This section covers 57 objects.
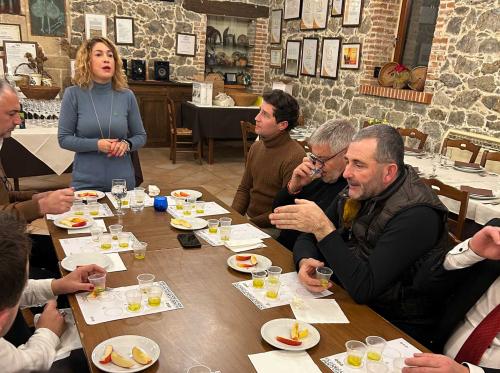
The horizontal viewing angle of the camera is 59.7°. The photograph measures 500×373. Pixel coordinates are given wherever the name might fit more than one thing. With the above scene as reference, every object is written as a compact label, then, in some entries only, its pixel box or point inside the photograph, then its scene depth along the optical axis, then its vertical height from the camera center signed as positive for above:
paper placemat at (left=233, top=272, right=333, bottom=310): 1.57 -0.84
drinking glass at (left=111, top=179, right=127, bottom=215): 2.27 -0.70
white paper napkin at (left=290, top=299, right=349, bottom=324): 1.48 -0.83
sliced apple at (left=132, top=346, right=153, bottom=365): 1.20 -0.81
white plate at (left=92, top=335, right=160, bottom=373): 1.19 -0.82
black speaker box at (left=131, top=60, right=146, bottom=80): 7.50 -0.27
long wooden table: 1.28 -0.83
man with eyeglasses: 2.34 -0.57
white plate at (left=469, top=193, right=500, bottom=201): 3.07 -0.83
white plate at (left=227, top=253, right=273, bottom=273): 1.78 -0.83
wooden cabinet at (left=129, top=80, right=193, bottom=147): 7.44 -0.81
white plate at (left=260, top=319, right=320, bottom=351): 1.31 -0.82
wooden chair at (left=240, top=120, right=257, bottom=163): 5.51 -0.85
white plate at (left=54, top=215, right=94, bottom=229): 2.10 -0.82
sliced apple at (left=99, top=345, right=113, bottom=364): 1.20 -0.82
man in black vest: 1.60 -0.63
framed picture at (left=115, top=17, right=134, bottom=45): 7.47 +0.35
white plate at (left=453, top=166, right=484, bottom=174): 3.89 -0.82
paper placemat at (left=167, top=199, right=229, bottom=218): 2.41 -0.84
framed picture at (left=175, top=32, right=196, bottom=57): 7.95 +0.20
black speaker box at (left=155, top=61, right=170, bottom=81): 7.67 -0.27
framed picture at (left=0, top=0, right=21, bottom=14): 6.62 +0.56
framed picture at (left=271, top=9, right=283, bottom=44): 8.06 +0.65
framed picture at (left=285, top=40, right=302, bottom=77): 7.59 +0.09
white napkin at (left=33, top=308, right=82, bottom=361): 1.45 -0.95
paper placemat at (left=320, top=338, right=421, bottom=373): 1.25 -0.83
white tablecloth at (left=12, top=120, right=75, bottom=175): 4.35 -0.96
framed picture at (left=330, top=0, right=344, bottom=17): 6.47 +0.83
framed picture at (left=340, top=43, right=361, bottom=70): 6.24 +0.14
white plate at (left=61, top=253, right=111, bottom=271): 1.72 -0.82
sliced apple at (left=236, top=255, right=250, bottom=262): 1.86 -0.82
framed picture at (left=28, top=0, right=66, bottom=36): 6.89 +0.45
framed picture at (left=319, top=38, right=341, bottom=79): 6.66 +0.10
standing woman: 2.76 -0.43
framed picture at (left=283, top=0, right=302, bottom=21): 7.45 +0.89
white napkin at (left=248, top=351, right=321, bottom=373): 1.23 -0.83
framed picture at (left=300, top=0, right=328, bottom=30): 6.84 +0.76
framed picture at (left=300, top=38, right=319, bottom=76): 7.13 +0.12
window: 5.55 +0.49
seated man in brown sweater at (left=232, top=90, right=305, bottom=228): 2.82 -0.58
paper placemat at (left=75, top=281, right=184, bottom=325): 1.43 -0.84
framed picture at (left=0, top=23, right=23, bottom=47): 6.72 +0.19
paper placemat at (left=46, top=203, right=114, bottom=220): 2.23 -0.84
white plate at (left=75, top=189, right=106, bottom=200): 2.59 -0.83
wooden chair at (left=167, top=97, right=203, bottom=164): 6.79 -1.29
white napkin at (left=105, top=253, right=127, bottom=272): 1.75 -0.84
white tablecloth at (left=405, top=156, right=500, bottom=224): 2.94 -0.84
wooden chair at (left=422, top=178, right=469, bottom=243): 2.67 -0.75
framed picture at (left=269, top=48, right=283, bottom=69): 8.15 +0.08
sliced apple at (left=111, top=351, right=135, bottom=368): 1.19 -0.82
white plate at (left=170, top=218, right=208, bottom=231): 2.18 -0.83
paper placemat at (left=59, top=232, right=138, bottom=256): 1.89 -0.84
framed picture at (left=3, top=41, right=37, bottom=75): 6.75 -0.11
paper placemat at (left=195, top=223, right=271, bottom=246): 2.09 -0.85
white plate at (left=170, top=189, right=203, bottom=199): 2.70 -0.83
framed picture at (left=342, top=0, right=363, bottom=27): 6.14 +0.73
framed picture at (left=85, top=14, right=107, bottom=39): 7.23 +0.40
